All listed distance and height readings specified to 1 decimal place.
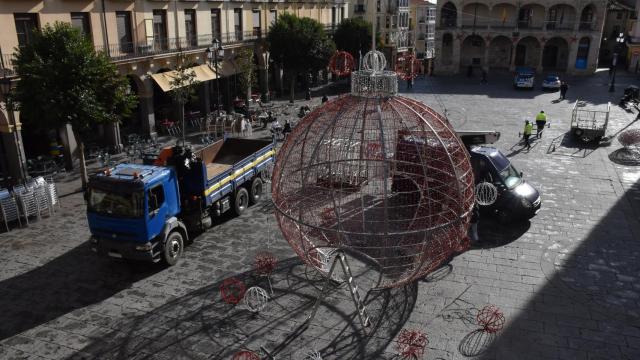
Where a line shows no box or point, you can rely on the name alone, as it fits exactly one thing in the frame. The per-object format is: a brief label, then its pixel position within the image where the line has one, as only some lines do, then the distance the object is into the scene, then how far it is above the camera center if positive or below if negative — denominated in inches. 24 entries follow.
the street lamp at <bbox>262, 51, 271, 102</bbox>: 1484.3 -86.6
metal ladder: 405.1 -206.3
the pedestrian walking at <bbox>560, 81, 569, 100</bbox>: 1467.8 -150.8
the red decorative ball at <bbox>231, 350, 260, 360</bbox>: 354.6 -213.8
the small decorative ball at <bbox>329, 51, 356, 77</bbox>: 661.3 -39.2
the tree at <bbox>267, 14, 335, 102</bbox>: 1386.6 -25.5
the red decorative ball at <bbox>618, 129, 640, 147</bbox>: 900.0 -173.8
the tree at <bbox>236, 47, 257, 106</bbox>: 1243.2 -75.6
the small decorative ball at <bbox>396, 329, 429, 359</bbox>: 379.6 -224.6
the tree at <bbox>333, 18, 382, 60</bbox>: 1712.6 -2.9
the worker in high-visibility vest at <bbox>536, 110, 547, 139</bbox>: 1013.8 -164.7
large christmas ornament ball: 394.9 -120.3
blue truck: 495.8 -168.9
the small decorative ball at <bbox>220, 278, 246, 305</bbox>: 457.1 -225.7
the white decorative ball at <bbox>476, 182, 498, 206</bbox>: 612.1 -180.9
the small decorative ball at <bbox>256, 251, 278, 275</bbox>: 501.7 -216.5
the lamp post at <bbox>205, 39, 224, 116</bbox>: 975.6 -27.1
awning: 1046.5 -84.2
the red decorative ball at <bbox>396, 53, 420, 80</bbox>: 629.3 -36.3
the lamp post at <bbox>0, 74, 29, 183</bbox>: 772.0 -160.9
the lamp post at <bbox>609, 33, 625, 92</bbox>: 1568.3 -140.3
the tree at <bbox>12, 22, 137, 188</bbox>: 677.3 -57.0
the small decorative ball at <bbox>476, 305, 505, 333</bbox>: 417.1 -226.9
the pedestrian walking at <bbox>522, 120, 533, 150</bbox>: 952.0 -176.4
